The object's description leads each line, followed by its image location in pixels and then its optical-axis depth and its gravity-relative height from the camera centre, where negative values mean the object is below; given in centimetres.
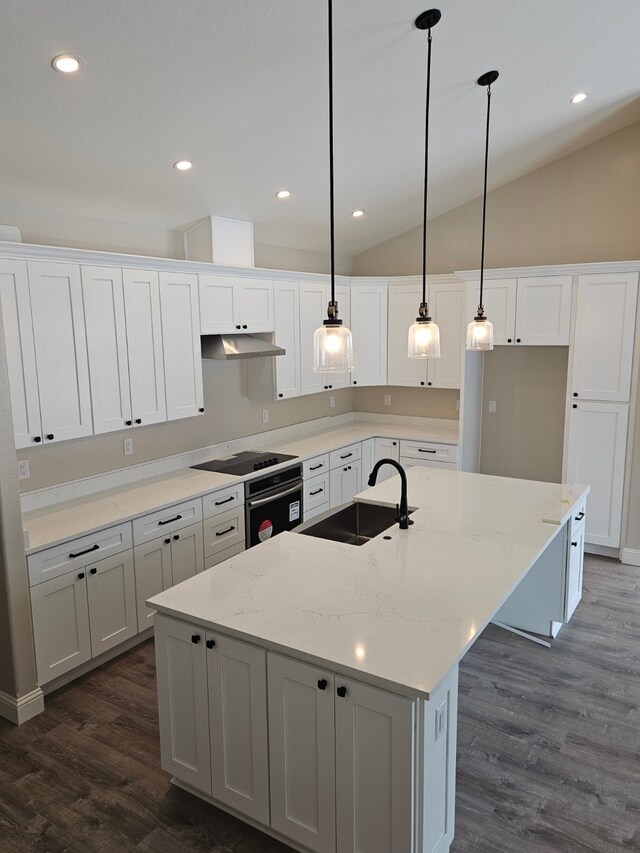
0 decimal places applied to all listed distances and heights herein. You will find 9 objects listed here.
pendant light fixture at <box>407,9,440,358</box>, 293 +6
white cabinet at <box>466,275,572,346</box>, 520 +31
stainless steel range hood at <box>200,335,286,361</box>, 458 +2
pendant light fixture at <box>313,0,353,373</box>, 242 +1
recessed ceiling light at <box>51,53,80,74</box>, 252 +119
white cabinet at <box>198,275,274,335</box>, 450 +34
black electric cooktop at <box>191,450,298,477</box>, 475 -91
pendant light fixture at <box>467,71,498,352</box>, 340 +7
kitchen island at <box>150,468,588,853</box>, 201 -117
